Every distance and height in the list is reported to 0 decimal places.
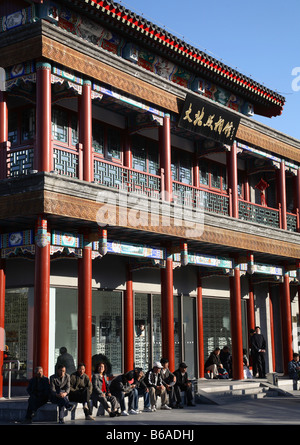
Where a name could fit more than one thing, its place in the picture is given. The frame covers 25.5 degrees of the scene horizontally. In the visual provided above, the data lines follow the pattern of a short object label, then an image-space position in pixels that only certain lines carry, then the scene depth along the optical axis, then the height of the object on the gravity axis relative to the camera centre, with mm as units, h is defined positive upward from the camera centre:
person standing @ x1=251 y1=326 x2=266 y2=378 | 20672 -590
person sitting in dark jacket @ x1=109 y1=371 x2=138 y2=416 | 14227 -1169
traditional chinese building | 14758 +3594
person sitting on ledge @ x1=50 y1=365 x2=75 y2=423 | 12867 -1056
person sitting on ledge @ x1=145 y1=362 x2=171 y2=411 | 15109 -1173
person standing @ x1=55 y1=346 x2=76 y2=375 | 16906 -607
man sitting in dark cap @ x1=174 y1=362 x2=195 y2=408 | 16094 -1189
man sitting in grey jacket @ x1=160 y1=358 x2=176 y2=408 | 15578 -1061
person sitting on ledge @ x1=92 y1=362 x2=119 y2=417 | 13742 -1202
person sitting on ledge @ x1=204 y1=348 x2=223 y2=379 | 20969 -947
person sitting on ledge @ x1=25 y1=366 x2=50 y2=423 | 12852 -1086
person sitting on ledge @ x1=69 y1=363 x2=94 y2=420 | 13344 -1085
